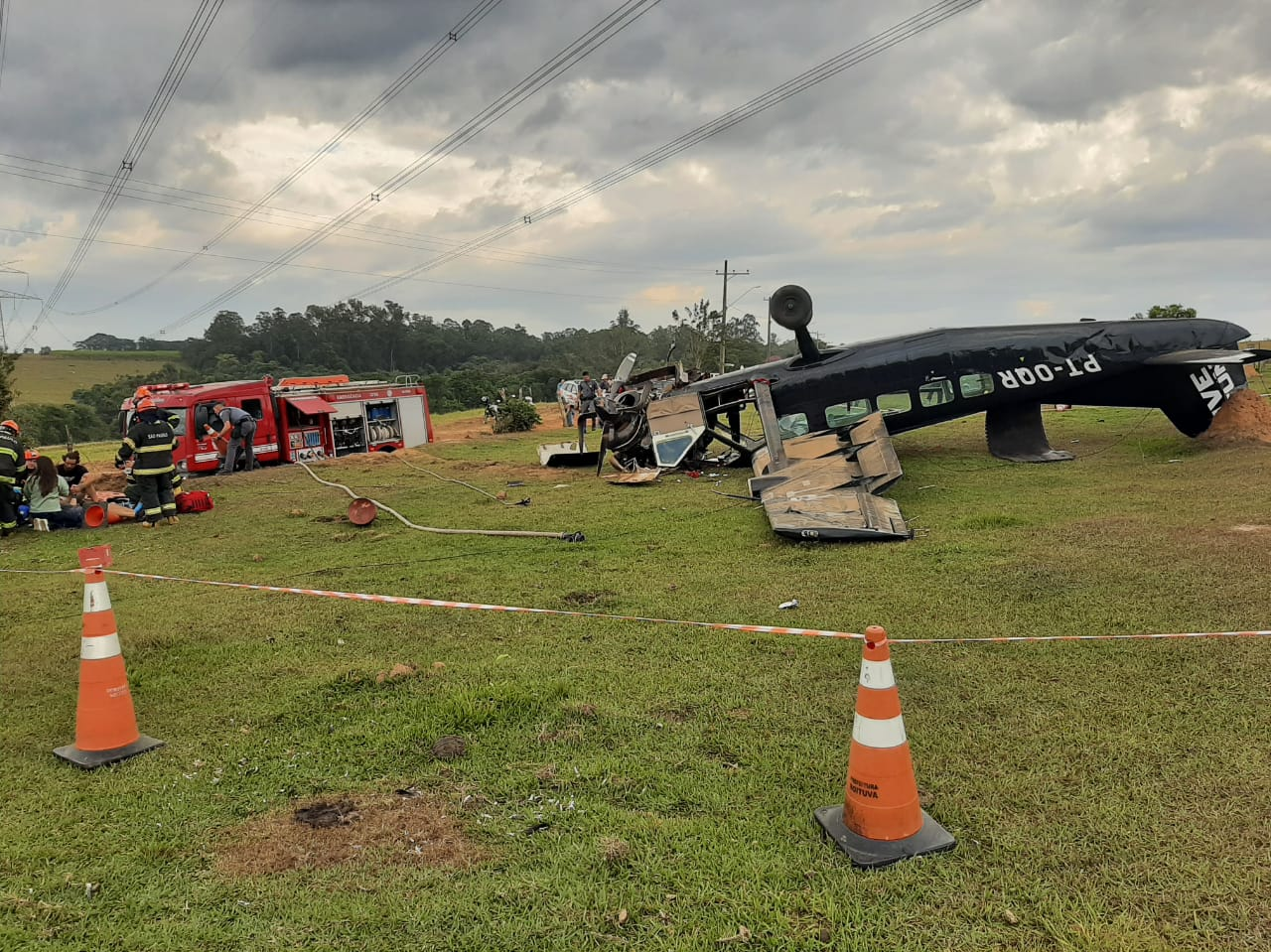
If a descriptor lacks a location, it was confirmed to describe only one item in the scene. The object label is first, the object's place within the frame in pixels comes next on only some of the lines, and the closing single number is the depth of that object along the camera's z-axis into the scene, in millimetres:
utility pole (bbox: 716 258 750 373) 47284
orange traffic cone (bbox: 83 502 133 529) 11781
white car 30438
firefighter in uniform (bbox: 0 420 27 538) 11016
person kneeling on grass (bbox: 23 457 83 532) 11648
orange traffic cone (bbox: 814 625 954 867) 3000
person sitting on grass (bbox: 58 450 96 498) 12984
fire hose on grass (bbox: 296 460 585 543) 9453
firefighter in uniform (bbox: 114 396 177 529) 11383
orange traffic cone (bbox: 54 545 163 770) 4020
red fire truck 17516
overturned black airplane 13500
